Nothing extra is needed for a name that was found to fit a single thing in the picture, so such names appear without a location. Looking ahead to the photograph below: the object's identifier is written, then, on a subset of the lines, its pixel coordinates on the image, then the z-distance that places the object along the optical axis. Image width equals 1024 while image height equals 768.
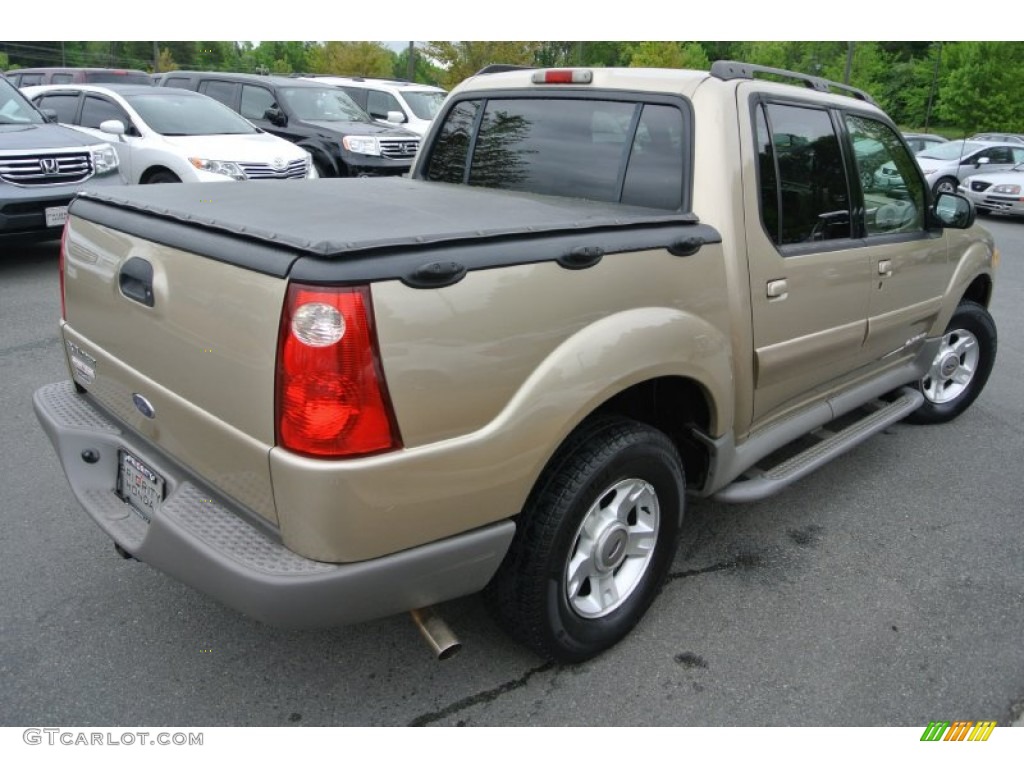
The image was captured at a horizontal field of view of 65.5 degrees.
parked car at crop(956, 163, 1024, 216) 15.39
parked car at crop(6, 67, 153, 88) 14.52
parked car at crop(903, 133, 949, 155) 19.86
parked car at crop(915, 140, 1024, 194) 17.77
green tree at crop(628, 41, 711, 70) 32.03
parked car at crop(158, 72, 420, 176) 11.53
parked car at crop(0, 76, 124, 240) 7.20
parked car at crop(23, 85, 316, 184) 8.84
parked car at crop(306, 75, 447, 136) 14.70
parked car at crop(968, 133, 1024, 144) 21.39
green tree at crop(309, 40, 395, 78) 36.97
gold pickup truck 1.91
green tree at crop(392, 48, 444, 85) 47.25
